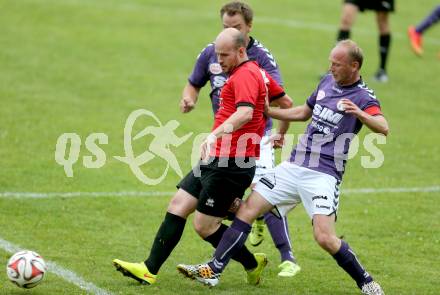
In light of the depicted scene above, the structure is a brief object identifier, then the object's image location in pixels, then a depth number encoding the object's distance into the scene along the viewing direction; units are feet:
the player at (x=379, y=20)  114.42
